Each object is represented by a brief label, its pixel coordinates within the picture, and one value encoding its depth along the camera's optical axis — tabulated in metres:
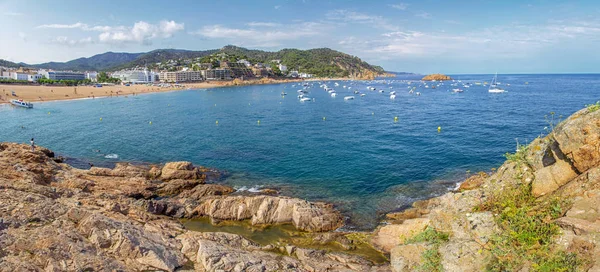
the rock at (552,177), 10.95
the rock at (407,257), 11.99
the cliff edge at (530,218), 8.74
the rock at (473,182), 23.47
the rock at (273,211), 19.83
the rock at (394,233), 16.77
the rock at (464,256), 9.90
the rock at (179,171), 27.73
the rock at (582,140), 10.09
